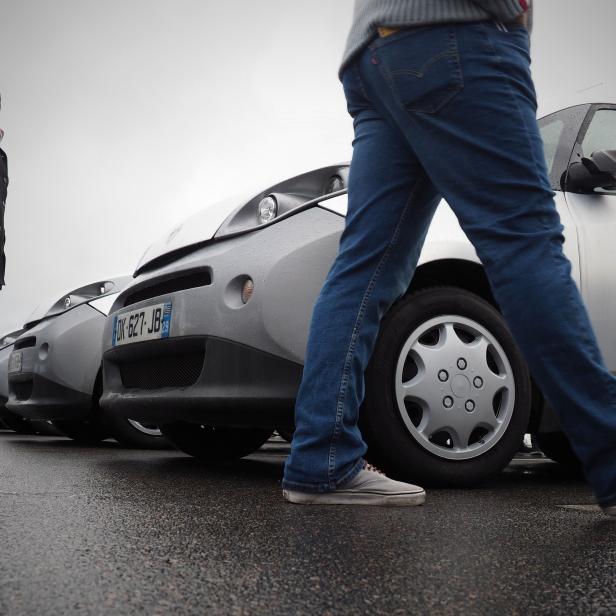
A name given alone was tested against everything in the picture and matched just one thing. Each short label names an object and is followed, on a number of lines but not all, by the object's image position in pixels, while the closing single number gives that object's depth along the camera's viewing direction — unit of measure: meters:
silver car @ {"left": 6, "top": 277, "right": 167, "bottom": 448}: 4.74
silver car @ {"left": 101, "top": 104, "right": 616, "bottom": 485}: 2.51
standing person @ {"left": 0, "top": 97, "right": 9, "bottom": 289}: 4.14
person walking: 1.79
